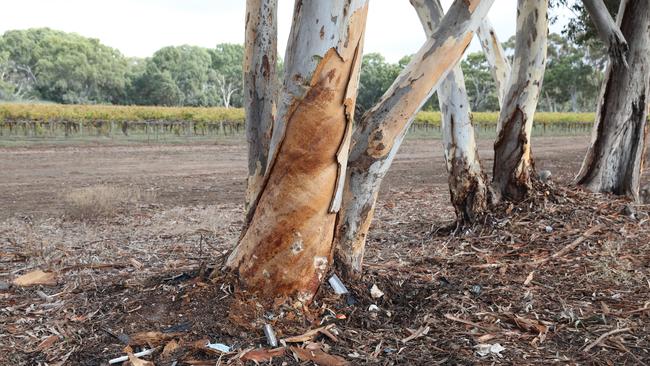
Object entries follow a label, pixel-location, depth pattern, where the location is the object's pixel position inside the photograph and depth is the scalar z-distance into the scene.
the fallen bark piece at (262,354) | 2.99
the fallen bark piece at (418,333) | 3.35
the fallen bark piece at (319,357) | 3.04
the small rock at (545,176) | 7.06
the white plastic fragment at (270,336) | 3.12
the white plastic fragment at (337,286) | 3.73
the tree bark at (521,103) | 6.41
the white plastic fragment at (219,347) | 3.02
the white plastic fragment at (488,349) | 3.22
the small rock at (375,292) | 3.88
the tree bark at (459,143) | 6.10
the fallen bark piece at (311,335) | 3.17
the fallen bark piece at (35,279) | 4.24
